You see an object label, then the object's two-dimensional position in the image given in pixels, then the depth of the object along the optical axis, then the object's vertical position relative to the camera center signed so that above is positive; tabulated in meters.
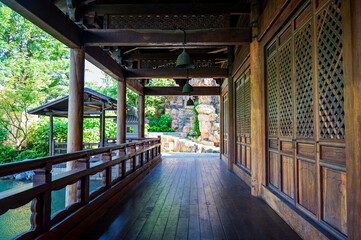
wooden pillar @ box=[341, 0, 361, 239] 1.37 +0.12
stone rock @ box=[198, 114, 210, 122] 20.16 +0.87
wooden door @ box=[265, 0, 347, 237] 1.66 +0.11
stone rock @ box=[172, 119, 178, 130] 23.69 +0.18
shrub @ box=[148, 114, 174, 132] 22.78 +0.23
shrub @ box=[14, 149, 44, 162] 9.60 -1.33
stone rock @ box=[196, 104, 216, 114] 20.17 +1.64
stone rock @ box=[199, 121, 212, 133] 19.94 +0.01
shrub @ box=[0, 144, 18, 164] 9.59 -1.27
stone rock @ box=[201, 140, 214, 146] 18.97 -1.50
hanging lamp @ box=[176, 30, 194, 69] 3.32 +1.03
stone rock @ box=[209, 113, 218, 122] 20.16 +0.87
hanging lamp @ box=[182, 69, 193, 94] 5.36 +0.95
